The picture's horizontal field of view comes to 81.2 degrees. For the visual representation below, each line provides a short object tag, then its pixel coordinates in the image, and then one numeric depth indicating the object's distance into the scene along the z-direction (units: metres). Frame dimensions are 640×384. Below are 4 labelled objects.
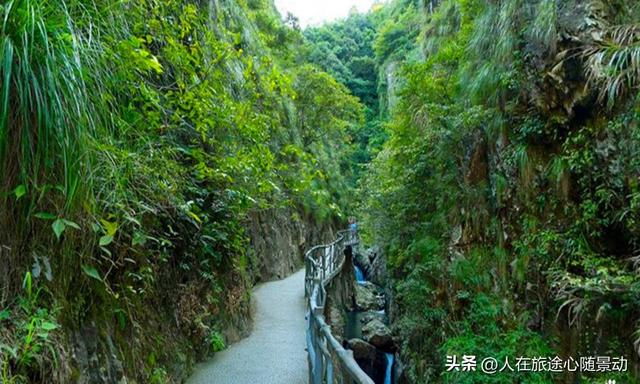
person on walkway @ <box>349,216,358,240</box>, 19.73
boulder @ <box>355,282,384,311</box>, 15.16
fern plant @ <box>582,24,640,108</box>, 4.71
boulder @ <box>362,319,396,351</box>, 10.64
